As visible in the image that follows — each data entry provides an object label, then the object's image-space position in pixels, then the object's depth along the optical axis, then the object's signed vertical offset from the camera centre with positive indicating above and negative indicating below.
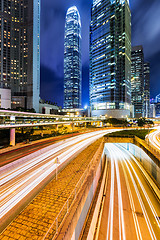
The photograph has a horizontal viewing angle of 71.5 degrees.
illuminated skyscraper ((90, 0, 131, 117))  97.19 +53.12
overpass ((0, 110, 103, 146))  18.86 -0.76
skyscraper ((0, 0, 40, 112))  94.25 +60.81
